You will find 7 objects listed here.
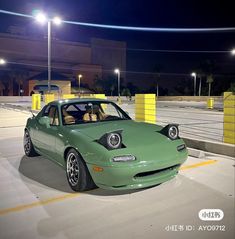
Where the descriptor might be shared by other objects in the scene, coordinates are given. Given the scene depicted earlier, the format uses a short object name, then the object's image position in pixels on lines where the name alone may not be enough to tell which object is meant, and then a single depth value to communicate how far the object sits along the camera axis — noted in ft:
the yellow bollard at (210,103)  82.44
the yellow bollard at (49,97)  60.80
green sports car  12.31
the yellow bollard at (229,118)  21.39
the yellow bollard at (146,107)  30.73
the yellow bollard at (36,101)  68.13
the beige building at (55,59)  203.72
